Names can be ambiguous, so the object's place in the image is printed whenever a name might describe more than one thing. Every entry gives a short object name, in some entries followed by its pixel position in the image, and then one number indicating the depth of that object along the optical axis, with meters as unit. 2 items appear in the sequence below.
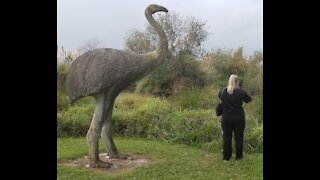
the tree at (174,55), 14.99
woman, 6.96
